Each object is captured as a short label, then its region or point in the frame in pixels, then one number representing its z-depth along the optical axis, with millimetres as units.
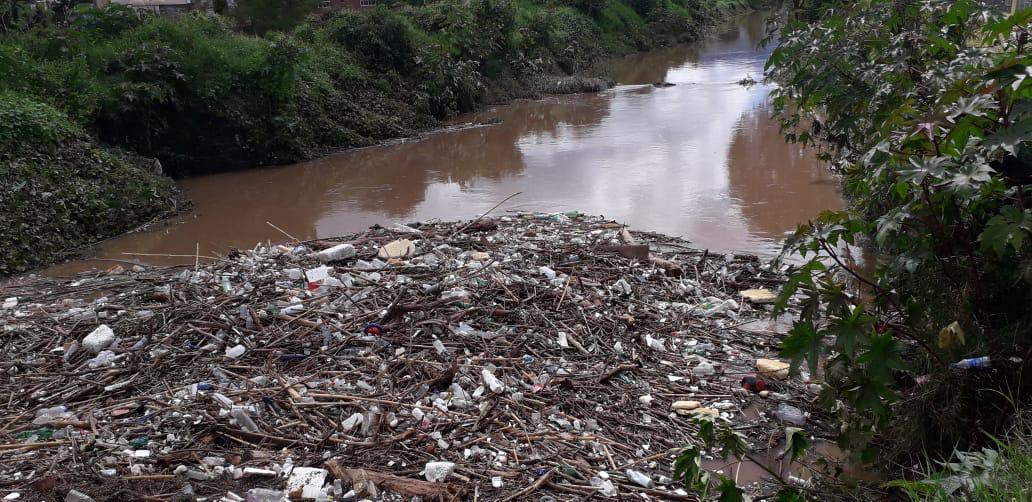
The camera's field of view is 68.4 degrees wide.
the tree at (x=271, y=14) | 16531
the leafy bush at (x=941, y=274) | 2533
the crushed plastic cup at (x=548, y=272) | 5379
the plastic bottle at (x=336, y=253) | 5547
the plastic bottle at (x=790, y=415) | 3906
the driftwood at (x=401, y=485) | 3100
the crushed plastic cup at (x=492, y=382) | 3869
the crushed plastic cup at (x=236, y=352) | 4152
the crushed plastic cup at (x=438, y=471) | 3222
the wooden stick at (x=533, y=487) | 3170
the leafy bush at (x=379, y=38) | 14477
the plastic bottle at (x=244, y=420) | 3484
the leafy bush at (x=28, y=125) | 7703
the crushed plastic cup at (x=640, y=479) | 3311
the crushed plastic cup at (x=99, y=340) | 4297
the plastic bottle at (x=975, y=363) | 2736
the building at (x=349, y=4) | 22594
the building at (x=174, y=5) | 19828
